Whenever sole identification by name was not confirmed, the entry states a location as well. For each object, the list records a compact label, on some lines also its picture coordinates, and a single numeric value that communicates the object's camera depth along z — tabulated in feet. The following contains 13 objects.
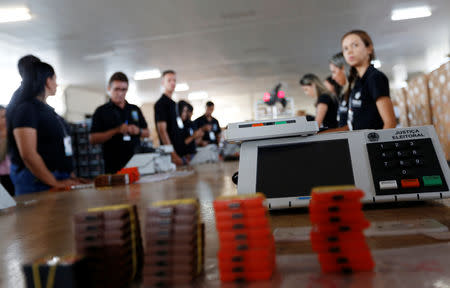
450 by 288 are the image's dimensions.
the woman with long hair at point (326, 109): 8.63
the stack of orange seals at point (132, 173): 5.46
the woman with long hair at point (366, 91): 4.22
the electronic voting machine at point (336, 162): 1.87
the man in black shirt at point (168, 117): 10.09
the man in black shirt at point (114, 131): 7.89
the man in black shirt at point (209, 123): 18.74
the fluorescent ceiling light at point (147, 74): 29.24
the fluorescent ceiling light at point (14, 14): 15.37
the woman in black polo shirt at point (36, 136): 5.05
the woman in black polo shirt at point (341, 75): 6.64
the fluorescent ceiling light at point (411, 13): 19.77
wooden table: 1.30
